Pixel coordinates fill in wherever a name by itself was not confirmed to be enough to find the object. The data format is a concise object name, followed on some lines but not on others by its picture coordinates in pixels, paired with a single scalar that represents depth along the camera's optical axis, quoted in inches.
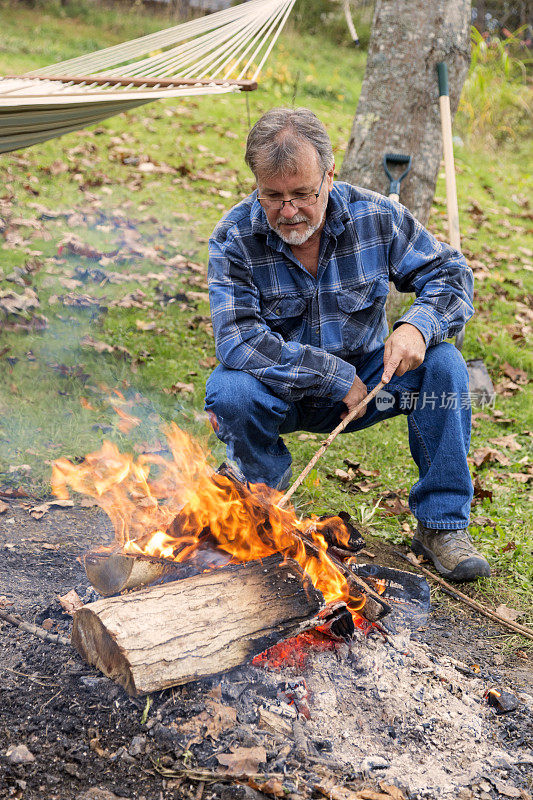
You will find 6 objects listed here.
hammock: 97.8
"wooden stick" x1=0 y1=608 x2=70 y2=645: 87.1
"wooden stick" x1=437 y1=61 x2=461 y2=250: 177.3
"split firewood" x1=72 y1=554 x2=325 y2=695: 75.8
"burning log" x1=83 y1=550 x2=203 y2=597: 88.1
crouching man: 108.6
